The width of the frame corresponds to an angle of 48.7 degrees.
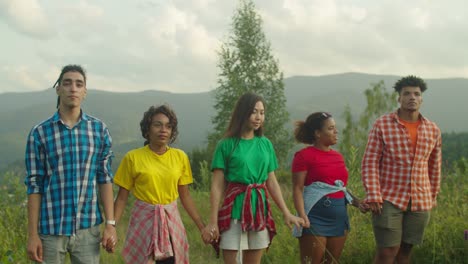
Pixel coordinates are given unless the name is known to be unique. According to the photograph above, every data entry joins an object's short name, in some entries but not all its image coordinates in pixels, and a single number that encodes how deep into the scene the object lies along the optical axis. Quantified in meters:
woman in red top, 4.24
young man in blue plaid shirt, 3.20
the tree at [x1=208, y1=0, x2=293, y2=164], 31.09
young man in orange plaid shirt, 4.25
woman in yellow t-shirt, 3.71
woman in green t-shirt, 3.83
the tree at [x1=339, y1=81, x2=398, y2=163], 21.25
